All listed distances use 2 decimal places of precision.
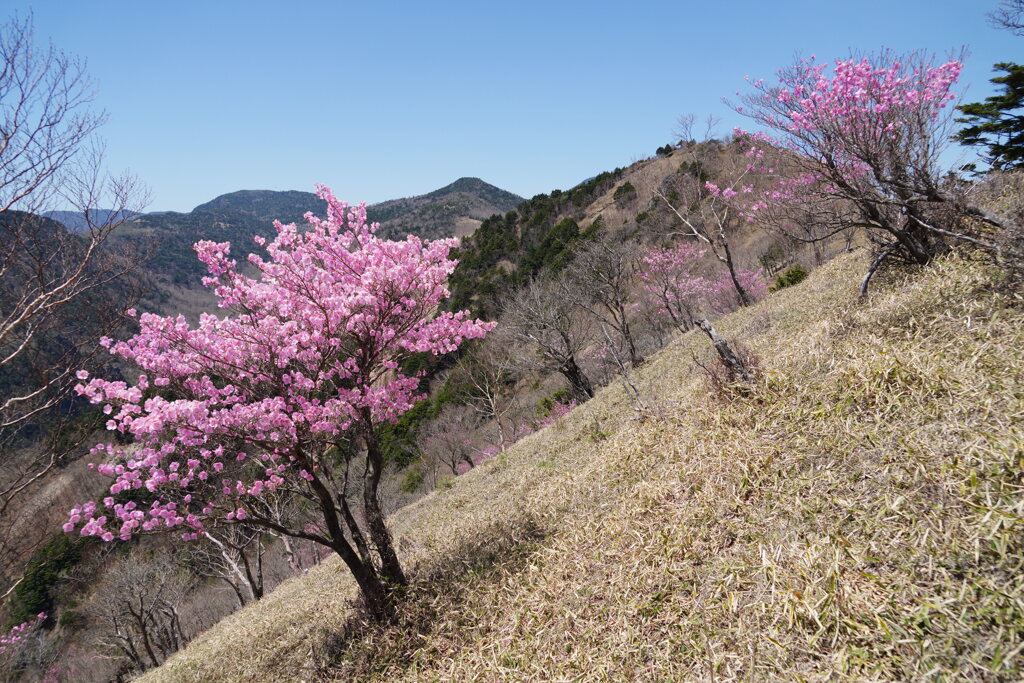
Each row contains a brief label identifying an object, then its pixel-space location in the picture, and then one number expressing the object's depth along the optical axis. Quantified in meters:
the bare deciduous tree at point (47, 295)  6.19
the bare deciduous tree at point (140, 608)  22.14
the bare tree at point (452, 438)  30.60
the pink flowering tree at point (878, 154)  6.20
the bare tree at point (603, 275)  22.20
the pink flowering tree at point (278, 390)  4.71
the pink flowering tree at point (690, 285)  27.11
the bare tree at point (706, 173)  41.08
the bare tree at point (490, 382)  29.02
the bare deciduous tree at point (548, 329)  21.59
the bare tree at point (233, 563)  22.33
